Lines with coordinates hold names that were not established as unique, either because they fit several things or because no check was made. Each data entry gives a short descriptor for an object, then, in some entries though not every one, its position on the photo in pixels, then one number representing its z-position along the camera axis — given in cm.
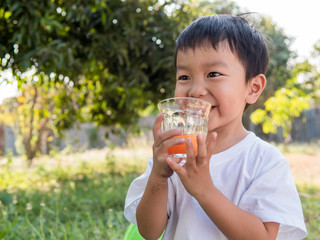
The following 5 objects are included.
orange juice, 104
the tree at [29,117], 605
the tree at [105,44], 323
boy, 120
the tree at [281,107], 710
